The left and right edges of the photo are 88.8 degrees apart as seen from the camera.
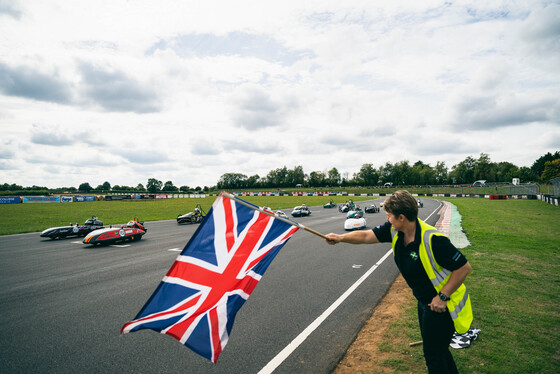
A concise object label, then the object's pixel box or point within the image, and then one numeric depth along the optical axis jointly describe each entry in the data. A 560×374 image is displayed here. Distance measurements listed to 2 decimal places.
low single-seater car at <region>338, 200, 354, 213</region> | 31.42
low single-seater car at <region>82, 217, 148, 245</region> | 13.67
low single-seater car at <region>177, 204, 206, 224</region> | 24.13
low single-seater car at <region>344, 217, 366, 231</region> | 17.38
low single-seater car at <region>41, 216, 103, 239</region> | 16.03
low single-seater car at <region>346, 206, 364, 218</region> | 19.16
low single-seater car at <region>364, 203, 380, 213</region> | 30.49
